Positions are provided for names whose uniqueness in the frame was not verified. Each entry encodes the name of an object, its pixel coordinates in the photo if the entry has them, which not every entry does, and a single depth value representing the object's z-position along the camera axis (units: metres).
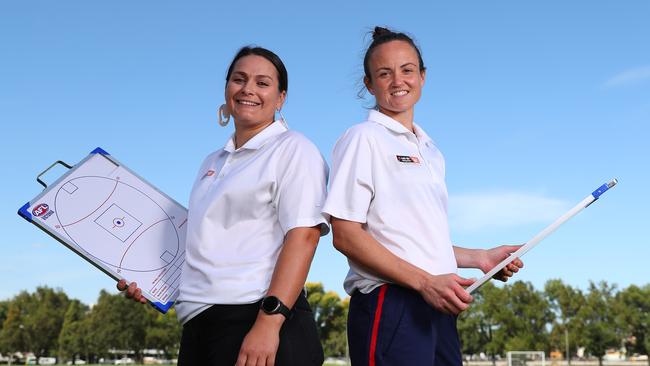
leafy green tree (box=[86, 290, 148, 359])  77.75
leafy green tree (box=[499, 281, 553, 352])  66.94
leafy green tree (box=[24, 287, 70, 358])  83.88
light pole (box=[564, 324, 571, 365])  65.00
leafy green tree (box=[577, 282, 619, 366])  64.94
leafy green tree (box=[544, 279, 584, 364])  65.69
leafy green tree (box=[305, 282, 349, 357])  85.38
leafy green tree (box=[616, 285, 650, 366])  66.06
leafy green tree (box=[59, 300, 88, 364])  80.75
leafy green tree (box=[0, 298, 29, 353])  83.00
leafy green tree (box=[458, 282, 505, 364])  69.31
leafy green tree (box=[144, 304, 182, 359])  77.88
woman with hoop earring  2.95
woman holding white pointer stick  3.09
